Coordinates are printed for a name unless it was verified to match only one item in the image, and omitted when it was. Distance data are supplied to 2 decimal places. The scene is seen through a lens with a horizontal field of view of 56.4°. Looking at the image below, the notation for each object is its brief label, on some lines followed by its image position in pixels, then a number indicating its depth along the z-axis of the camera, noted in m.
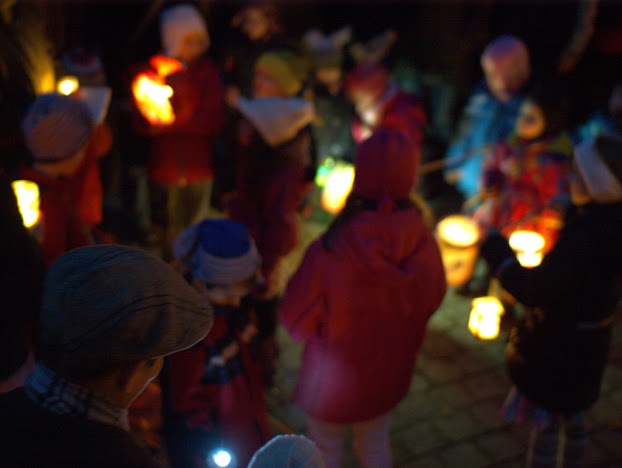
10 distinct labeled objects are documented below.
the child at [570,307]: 2.95
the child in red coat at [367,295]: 2.90
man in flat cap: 1.43
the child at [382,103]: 6.22
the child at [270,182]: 4.18
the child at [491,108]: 5.59
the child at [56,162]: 3.47
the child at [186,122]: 5.39
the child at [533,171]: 5.05
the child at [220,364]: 2.83
